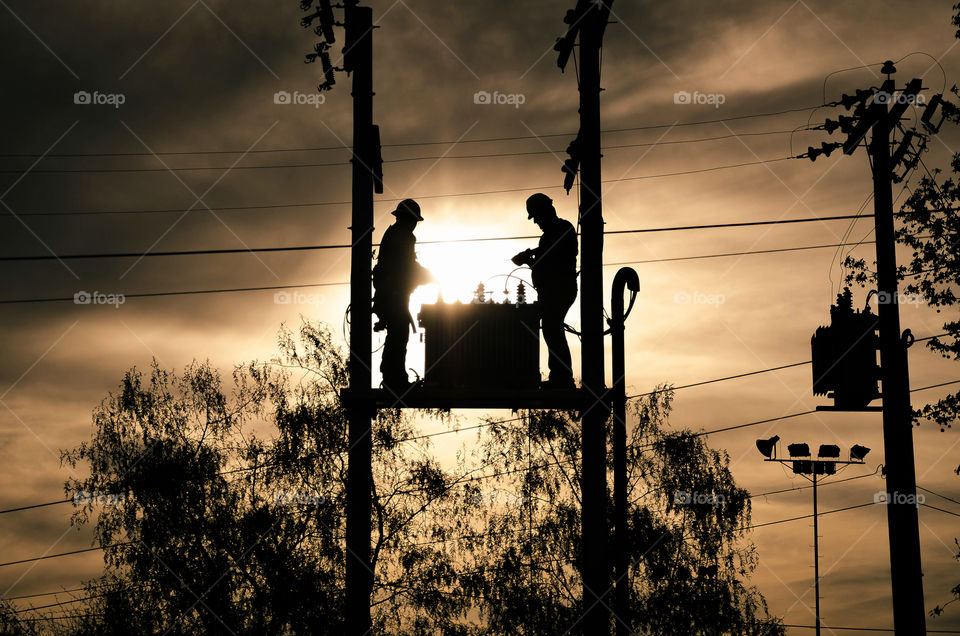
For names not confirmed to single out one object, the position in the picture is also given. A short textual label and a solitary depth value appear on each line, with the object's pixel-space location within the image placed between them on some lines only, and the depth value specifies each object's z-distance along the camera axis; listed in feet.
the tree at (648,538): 124.06
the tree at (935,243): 90.99
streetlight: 127.44
